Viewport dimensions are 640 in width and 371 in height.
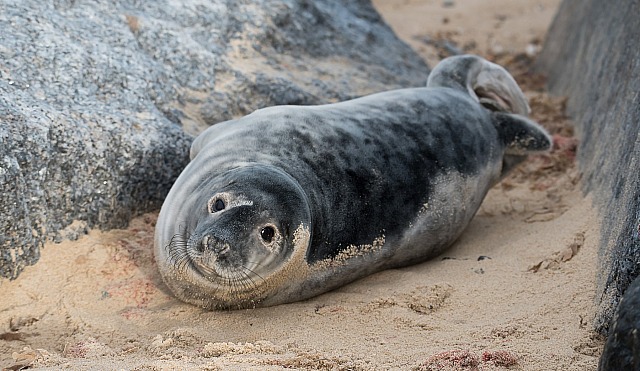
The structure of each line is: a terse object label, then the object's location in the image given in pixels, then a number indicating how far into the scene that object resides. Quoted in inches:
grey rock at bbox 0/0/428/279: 284.4
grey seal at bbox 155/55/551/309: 256.8
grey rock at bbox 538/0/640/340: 241.0
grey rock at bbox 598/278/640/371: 182.5
